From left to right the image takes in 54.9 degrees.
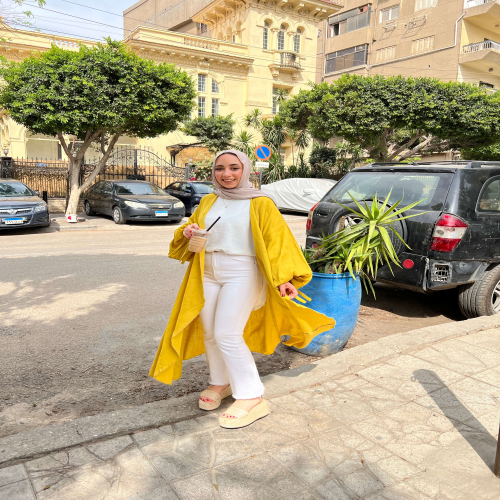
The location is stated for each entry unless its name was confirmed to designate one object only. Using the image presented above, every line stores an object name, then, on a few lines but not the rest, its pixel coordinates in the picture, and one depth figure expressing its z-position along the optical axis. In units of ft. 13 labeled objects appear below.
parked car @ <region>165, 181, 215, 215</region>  60.54
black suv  15.62
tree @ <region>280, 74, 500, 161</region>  76.18
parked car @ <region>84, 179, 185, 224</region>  50.57
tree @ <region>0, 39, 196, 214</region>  46.39
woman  9.53
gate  70.54
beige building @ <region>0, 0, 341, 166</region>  101.19
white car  64.75
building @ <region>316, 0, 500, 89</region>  111.65
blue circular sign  57.36
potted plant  13.42
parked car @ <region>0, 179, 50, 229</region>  41.34
